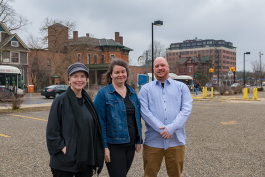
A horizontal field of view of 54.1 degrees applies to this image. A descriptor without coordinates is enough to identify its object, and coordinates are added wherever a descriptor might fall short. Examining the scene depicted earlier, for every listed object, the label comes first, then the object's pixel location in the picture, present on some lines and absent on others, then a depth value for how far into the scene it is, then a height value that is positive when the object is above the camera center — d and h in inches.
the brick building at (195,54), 3506.4 +543.3
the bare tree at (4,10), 1288.0 +351.1
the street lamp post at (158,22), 764.0 +174.4
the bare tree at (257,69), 2390.5 +123.2
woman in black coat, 95.6 -20.7
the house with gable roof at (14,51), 1526.8 +186.0
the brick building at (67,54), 1615.4 +206.6
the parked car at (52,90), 950.4 -32.4
